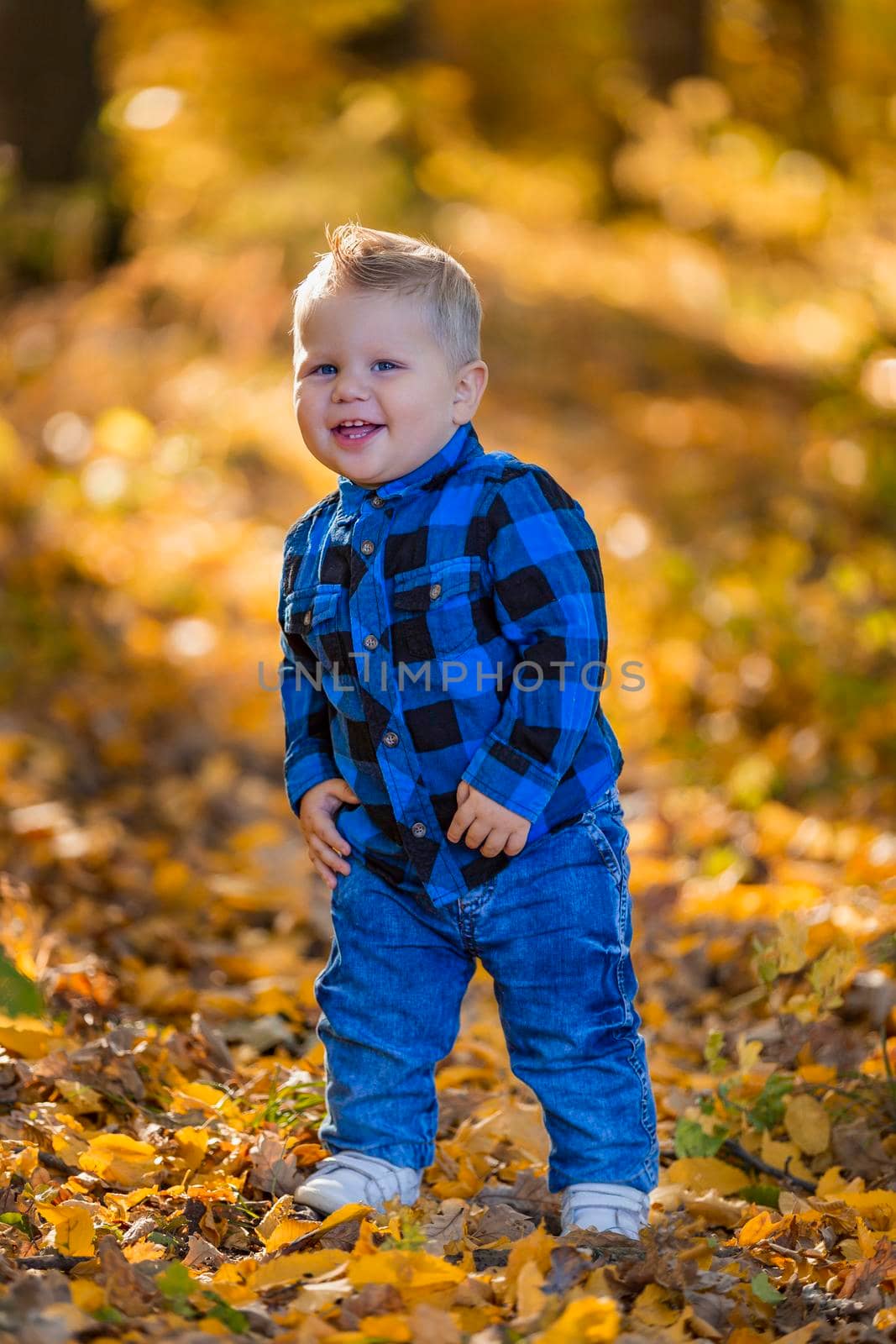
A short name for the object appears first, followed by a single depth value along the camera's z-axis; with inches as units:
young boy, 161.2
